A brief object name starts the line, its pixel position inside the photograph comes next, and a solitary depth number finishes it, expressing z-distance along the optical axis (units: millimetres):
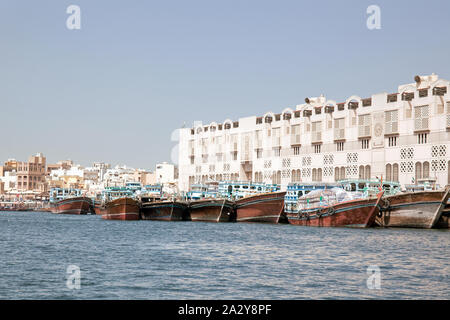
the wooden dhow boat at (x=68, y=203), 131000
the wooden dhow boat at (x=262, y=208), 76250
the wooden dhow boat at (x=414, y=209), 59906
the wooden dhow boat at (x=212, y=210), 81312
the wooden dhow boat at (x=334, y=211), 60197
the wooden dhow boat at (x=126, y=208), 88688
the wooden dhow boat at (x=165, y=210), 86438
